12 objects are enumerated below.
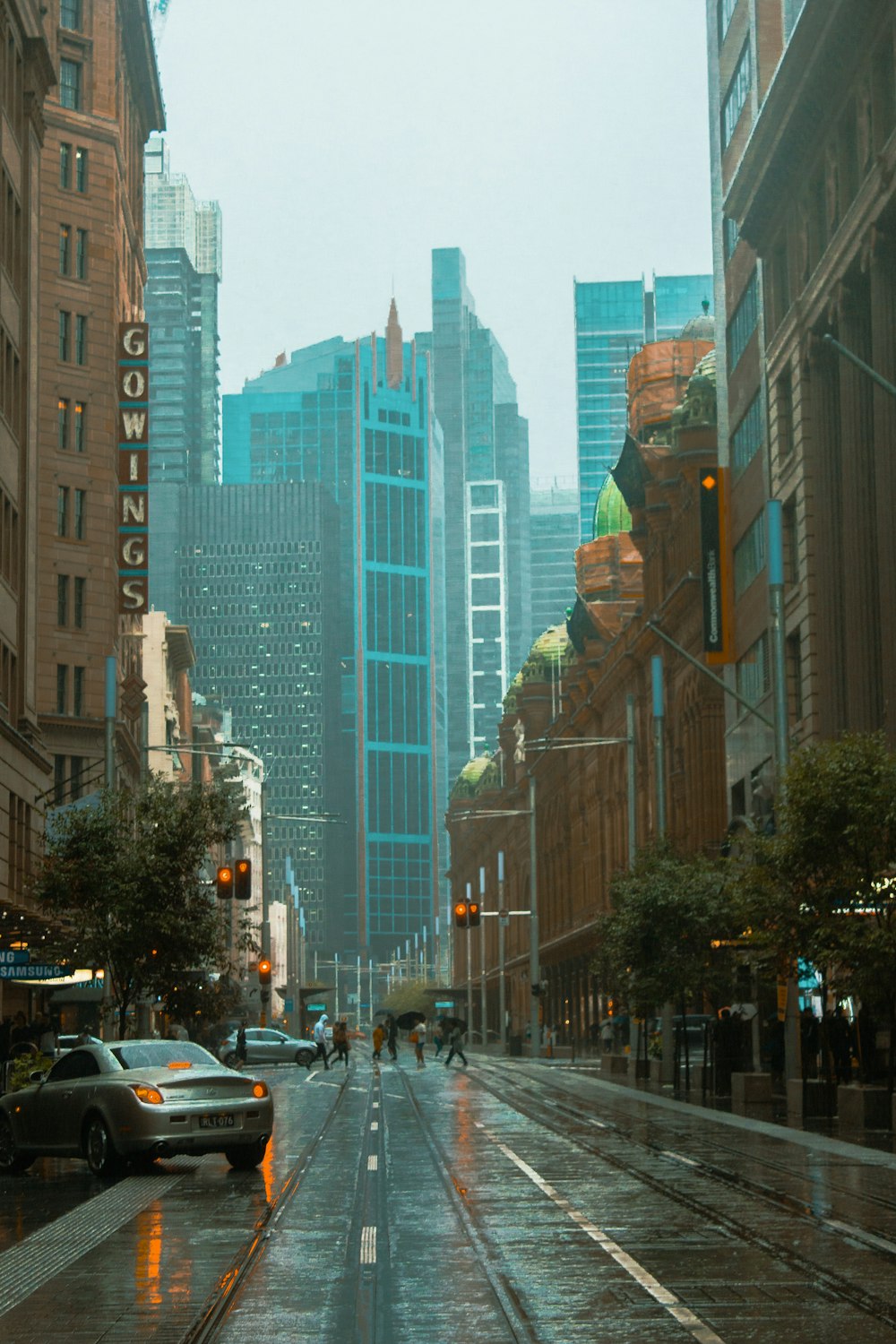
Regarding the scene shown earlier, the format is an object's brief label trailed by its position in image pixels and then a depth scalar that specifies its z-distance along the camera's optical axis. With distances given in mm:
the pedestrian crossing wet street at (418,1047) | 66038
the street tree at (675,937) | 43406
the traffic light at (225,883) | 41938
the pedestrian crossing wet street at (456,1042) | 65625
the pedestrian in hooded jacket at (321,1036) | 67625
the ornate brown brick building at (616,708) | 69312
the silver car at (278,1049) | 69562
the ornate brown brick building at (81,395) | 72688
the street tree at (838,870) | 28188
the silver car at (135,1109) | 21344
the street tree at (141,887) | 38656
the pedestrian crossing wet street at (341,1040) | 66875
